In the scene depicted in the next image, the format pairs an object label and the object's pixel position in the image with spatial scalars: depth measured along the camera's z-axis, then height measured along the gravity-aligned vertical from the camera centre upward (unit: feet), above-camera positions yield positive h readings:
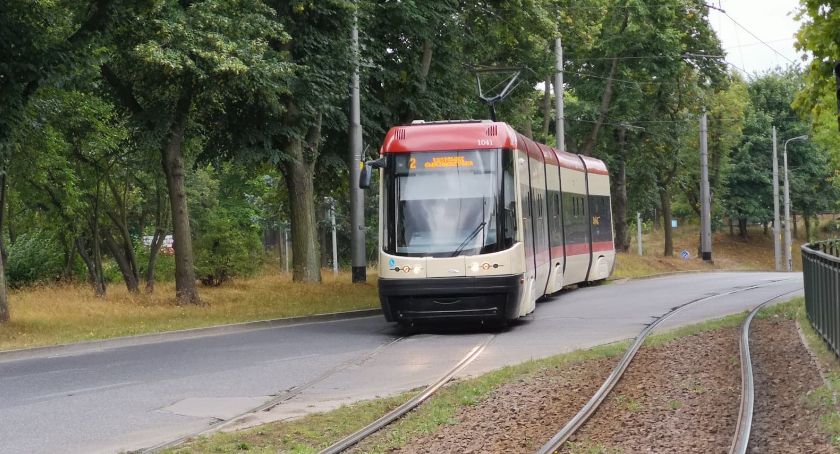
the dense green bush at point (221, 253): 139.33 +0.64
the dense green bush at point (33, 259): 159.74 +0.71
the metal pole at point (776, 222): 193.67 +2.80
